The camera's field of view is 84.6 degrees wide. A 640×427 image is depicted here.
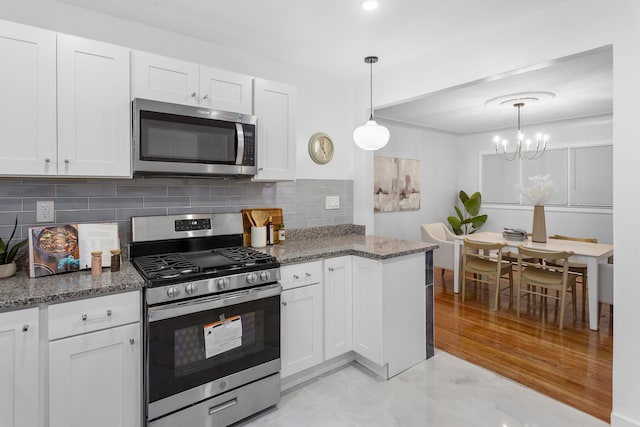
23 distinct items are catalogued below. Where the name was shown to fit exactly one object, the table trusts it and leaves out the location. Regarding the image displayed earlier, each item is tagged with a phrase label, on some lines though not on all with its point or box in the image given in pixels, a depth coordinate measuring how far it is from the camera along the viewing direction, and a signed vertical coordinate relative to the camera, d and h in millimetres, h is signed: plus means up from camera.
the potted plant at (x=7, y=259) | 1762 -253
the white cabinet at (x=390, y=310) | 2457 -729
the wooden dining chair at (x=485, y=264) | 4055 -657
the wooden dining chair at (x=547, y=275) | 3494 -683
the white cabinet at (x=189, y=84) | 2068 +800
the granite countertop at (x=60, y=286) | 1465 -354
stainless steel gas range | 1733 -644
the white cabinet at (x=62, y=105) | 1713 +544
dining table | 3416 -424
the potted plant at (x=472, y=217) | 6340 -127
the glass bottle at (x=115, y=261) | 1901 -279
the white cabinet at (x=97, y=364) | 1540 -712
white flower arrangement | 4121 +226
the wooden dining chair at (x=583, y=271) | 3850 -716
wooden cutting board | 2760 -121
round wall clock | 3236 +581
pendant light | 2756 +584
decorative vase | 4203 -191
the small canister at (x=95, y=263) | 1831 -280
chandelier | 4212 +1170
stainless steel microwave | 2023 +433
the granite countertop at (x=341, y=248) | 2389 -288
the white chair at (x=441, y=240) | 4812 -444
